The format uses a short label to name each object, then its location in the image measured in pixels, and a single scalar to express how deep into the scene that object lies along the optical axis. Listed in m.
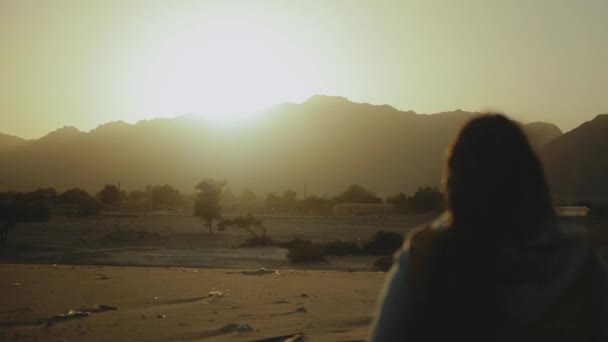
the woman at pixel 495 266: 2.30
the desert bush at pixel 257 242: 36.06
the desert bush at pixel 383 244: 32.75
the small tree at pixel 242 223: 40.53
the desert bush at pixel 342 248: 32.38
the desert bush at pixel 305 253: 28.12
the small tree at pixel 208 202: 46.41
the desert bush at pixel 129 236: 38.84
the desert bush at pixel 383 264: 24.95
